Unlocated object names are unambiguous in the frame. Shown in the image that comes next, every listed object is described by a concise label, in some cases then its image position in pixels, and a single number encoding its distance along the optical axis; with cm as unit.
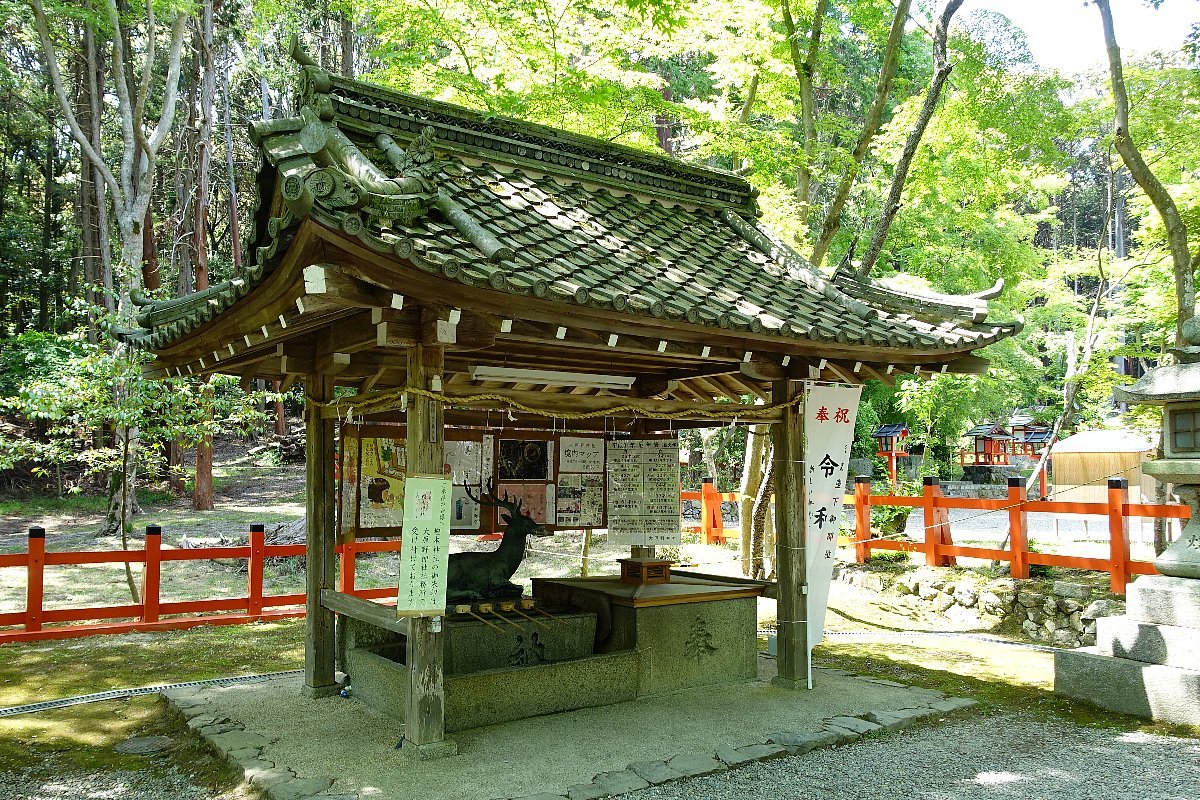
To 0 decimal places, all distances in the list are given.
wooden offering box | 793
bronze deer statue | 692
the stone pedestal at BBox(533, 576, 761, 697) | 704
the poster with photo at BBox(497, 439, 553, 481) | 809
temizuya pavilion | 469
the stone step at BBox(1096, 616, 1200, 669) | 642
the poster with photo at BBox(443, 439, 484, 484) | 773
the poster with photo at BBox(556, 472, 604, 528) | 841
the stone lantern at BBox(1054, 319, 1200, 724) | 645
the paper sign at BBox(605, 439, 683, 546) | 841
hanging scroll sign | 523
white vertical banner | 725
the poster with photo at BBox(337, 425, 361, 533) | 712
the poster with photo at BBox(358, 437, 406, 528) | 720
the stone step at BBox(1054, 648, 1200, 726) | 636
